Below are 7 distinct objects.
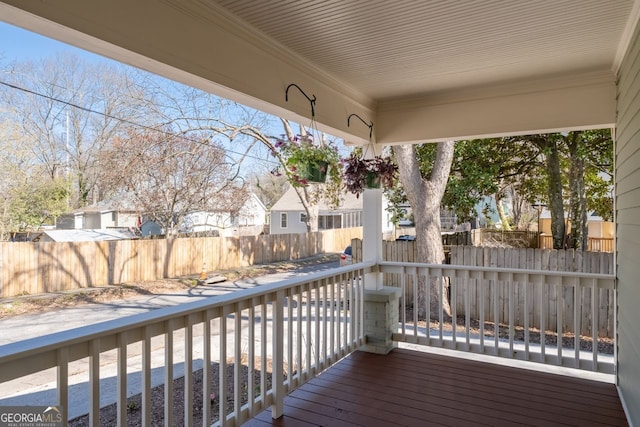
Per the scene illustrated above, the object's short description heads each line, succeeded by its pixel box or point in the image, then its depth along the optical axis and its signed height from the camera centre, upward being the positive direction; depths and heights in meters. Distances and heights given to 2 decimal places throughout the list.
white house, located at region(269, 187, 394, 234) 17.11 -0.02
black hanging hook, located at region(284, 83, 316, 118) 2.75 +0.88
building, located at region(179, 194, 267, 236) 11.30 -0.15
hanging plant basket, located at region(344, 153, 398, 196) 3.22 +0.35
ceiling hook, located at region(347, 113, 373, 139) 3.53 +0.89
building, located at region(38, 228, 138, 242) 8.05 -0.41
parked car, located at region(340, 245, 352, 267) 8.09 -0.89
